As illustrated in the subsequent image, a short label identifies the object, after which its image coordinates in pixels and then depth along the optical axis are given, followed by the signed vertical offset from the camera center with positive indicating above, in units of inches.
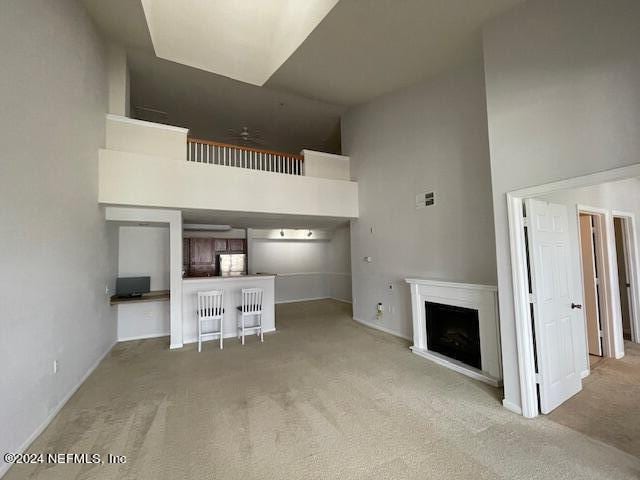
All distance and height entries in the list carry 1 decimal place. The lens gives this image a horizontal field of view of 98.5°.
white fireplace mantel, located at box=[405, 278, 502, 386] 132.1 -35.6
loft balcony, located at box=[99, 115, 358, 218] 167.8 +54.7
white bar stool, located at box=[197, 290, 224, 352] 183.0 -35.8
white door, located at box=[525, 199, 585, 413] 106.0 -24.5
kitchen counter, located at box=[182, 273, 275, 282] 197.8 -16.0
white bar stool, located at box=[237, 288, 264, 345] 195.6 -37.6
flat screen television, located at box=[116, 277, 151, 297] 196.1 -19.4
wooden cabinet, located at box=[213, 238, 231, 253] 313.3 +13.1
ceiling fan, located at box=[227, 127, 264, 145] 302.2 +137.1
